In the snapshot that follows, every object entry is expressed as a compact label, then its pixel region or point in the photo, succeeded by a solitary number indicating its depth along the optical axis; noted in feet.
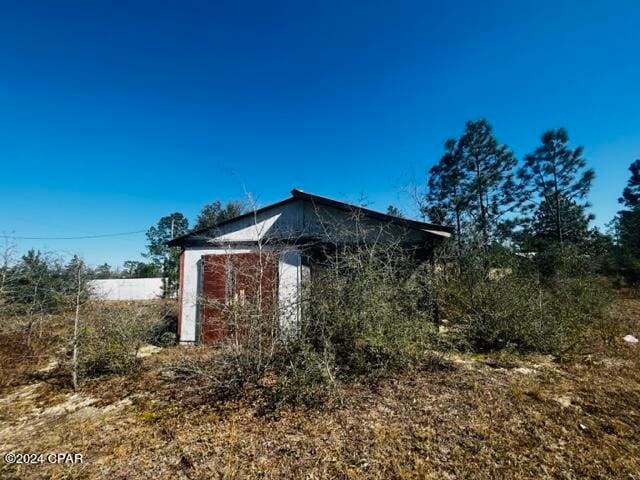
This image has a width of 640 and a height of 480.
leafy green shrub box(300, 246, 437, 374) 15.46
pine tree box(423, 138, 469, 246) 63.87
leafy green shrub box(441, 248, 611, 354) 20.47
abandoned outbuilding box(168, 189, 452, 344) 23.81
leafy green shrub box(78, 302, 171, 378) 17.57
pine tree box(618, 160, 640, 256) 58.90
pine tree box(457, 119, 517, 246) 63.62
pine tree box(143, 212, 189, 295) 113.29
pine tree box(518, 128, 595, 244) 64.28
